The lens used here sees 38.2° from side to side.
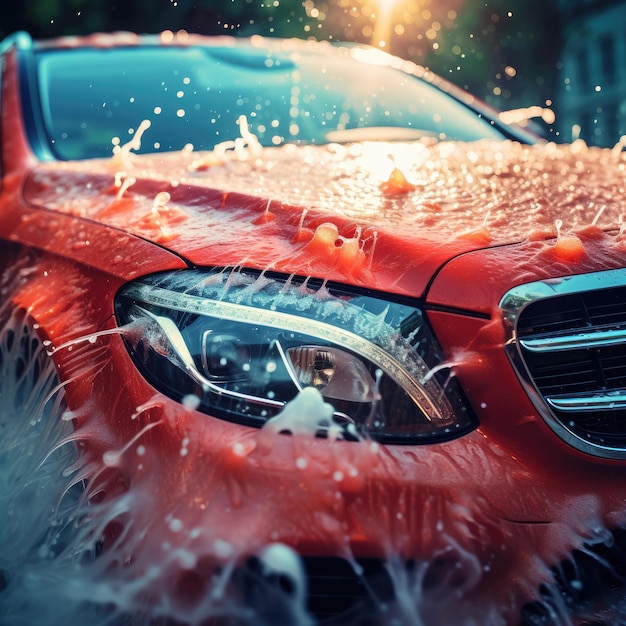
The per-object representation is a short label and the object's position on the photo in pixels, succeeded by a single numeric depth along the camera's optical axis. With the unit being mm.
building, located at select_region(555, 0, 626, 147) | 24783
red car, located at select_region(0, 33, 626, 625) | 1488
